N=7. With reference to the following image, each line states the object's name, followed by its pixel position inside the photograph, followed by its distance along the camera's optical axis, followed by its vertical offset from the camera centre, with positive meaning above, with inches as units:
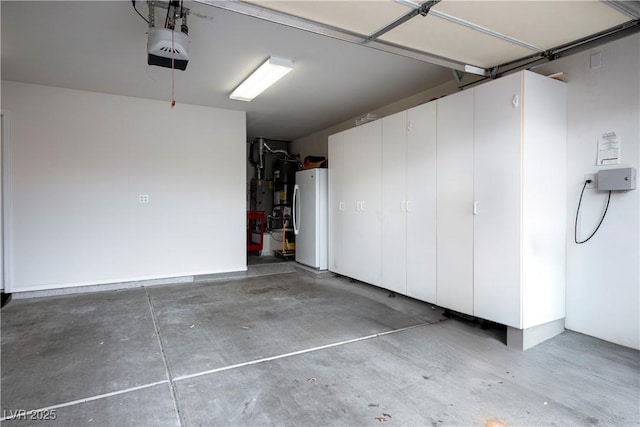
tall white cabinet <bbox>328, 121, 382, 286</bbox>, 182.5 +2.1
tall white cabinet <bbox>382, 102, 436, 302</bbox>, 147.6 +2.1
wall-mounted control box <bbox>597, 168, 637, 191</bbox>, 105.3 +8.2
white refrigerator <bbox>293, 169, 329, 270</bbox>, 234.7 -7.8
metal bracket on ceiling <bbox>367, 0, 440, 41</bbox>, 86.4 +52.5
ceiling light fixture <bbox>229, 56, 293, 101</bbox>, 146.0 +63.0
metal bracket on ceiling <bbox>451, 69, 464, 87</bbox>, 146.3 +57.8
